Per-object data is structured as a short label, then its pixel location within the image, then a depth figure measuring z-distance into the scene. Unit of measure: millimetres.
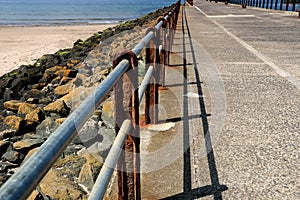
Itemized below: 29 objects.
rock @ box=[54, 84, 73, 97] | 8562
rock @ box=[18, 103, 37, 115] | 7354
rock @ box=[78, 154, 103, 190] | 3559
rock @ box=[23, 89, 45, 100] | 9031
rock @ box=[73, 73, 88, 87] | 8789
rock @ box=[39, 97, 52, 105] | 8281
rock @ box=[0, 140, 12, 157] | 5688
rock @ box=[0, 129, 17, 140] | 6383
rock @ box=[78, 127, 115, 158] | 4100
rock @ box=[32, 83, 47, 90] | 10276
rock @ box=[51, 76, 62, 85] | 10371
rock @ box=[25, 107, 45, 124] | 6716
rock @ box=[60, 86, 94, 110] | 6539
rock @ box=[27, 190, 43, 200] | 3568
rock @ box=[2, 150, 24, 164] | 5219
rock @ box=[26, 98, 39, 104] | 8430
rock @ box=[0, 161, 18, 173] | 5059
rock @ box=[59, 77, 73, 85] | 9666
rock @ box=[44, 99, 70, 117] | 6684
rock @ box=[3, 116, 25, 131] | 6570
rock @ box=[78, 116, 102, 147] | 4844
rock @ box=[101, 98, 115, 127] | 4944
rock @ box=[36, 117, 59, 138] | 5781
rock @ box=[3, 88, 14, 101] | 9768
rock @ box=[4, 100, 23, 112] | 8084
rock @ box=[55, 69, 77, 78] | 10086
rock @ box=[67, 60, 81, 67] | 12379
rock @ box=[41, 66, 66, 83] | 11180
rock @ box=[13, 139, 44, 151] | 5465
